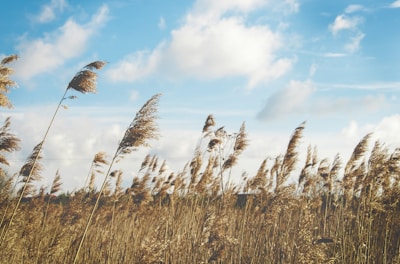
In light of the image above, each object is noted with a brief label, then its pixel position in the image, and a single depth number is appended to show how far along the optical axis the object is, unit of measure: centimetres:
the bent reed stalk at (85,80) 464
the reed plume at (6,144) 452
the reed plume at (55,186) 721
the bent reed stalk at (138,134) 412
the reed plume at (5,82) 430
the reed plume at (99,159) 568
